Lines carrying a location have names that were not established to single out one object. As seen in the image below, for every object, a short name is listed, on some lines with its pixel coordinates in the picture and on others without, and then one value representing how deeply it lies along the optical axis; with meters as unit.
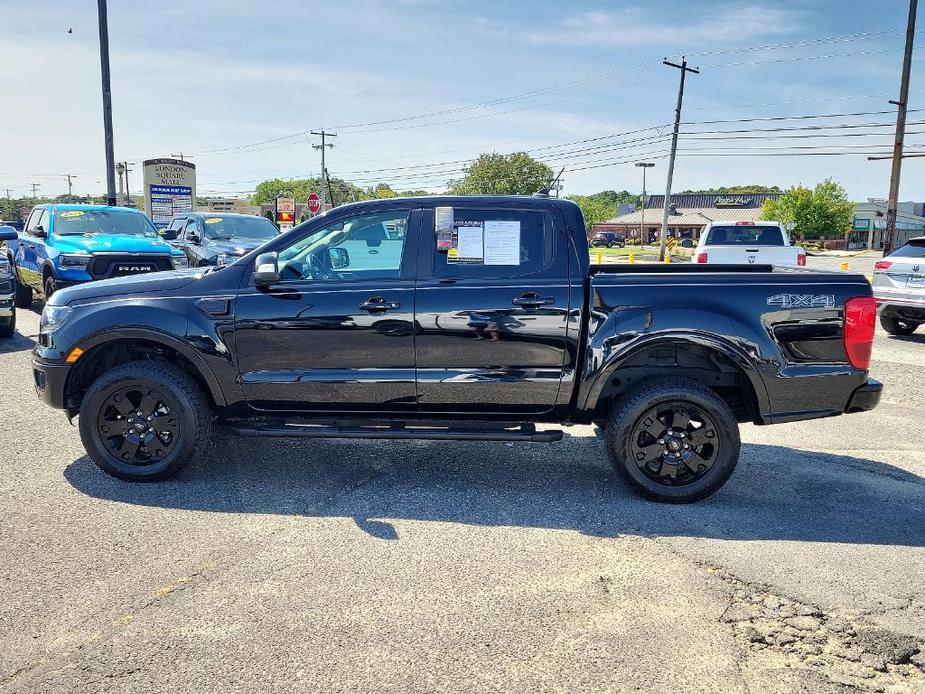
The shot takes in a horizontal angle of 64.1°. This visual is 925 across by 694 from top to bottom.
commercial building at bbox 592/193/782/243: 102.81
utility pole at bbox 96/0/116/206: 18.00
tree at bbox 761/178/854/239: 86.44
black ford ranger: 4.58
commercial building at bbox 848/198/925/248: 96.88
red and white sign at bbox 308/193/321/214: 31.16
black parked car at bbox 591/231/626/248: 83.69
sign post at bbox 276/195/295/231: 35.84
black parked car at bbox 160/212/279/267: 14.30
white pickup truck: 15.43
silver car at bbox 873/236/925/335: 10.79
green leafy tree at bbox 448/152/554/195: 77.88
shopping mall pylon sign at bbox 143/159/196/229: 31.05
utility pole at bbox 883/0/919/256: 24.67
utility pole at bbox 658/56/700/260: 39.53
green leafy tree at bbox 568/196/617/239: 110.38
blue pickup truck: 11.43
